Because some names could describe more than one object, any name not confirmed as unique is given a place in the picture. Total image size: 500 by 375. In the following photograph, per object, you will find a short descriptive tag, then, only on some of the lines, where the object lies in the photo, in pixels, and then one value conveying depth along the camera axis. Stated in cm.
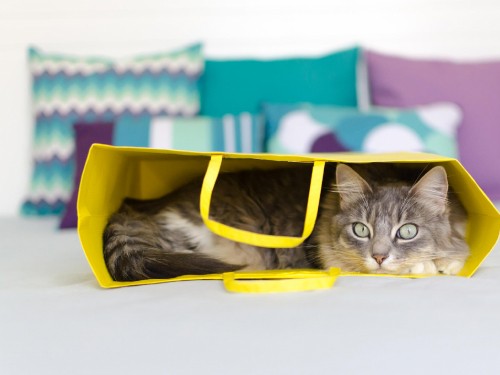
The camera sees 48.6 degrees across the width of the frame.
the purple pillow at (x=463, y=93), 236
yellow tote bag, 127
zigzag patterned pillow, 253
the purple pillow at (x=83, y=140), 217
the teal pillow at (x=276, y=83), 255
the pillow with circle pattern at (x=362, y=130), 215
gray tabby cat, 143
